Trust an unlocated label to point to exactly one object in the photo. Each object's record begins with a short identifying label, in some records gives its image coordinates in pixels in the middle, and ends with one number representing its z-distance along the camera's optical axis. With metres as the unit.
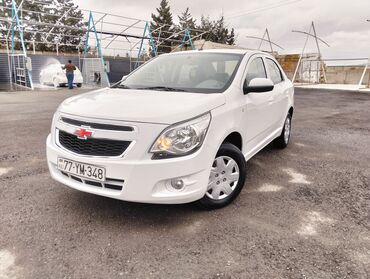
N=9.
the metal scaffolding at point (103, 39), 15.80
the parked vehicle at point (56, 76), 17.52
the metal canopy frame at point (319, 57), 20.97
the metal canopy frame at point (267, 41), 22.56
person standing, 16.10
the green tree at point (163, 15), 53.50
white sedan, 2.42
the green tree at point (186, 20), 56.84
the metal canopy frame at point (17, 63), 15.49
